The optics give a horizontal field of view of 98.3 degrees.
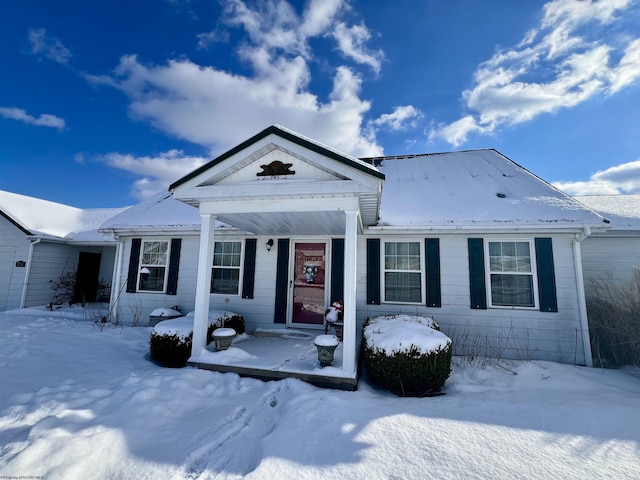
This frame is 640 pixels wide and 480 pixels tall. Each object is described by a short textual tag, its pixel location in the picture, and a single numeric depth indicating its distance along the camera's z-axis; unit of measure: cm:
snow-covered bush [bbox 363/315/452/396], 407
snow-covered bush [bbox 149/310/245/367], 493
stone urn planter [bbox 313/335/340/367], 425
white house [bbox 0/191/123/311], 1016
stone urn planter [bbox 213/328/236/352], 491
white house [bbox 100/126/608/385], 450
